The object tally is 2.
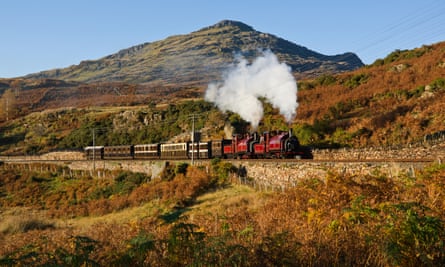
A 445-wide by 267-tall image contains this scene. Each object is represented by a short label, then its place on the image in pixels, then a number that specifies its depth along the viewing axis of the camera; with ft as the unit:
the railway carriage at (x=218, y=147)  137.69
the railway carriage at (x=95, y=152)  207.62
